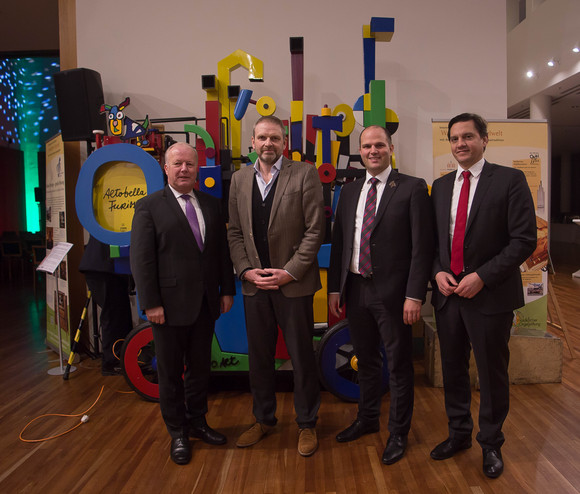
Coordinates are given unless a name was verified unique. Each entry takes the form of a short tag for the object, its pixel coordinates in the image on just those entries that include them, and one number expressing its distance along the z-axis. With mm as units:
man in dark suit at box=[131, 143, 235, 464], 1921
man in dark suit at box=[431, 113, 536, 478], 1711
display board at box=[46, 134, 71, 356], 3398
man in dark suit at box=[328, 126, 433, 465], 1860
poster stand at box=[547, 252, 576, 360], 3168
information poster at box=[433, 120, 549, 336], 3016
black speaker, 3141
